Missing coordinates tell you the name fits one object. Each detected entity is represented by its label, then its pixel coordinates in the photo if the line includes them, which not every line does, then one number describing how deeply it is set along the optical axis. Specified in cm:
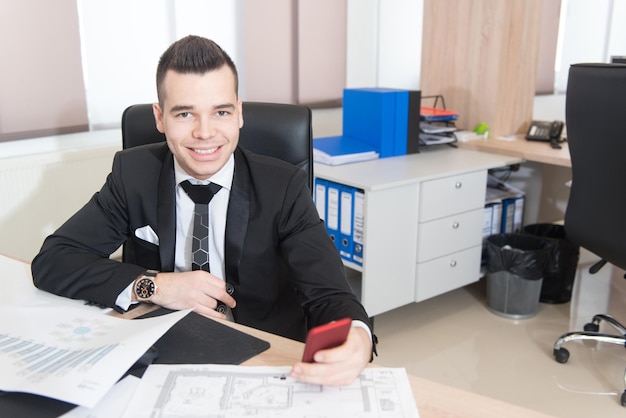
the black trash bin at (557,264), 282
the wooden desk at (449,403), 84
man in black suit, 120
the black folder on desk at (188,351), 84
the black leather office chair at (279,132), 156
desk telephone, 299
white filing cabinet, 243
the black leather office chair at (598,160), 203
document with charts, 85
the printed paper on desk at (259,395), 82
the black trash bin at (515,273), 270
